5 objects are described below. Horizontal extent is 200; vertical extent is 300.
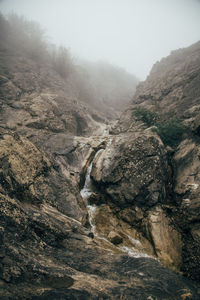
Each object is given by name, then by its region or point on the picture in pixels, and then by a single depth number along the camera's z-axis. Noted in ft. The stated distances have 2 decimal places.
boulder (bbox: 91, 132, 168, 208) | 34.71
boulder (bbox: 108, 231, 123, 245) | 28.76
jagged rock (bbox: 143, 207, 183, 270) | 27.02
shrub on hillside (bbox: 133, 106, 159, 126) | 59.21
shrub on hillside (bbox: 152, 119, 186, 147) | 42.88
